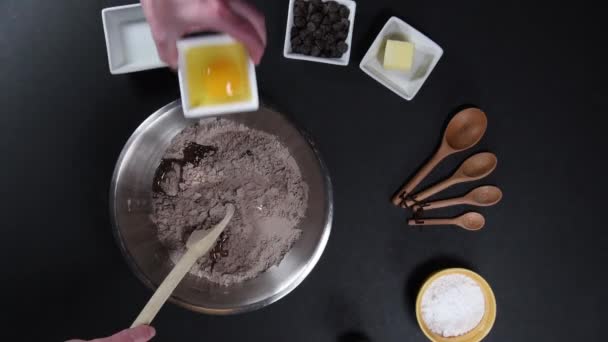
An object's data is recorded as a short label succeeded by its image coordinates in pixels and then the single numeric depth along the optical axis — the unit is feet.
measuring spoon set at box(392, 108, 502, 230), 3.37
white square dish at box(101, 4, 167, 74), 3.16
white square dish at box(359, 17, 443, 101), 3.29
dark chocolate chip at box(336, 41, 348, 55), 3.22
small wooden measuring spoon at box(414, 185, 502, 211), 3.40
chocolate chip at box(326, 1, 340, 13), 3.19
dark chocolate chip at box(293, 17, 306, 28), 3.20
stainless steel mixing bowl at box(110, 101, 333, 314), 3.03
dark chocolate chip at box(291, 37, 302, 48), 3.22
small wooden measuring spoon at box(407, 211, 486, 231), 3.40
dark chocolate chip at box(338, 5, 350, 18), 3.20
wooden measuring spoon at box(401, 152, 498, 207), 3.38
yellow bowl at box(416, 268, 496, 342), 3.23
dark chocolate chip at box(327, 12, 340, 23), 3.20
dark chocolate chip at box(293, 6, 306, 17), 3.20
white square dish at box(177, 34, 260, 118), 2.83
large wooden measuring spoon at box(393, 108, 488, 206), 3.36
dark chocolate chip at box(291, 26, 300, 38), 3.24
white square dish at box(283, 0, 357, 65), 3.21
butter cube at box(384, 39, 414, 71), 3.19
